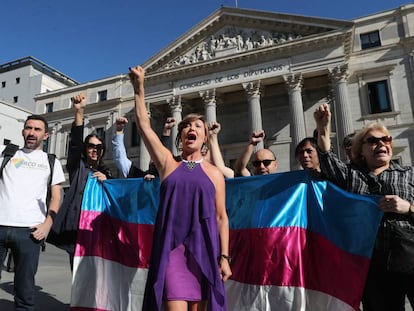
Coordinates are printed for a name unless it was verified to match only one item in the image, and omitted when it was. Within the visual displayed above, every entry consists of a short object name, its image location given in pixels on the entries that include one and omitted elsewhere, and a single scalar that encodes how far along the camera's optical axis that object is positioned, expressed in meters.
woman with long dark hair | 3.65
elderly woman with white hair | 2.38
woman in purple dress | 2.01
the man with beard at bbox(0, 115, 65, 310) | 3.15
